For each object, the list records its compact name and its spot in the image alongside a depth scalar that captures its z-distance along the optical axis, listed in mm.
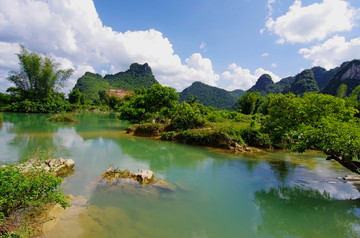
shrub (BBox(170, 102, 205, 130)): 19250
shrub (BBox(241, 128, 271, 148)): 16250
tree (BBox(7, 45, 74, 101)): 42562
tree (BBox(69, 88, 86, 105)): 61484
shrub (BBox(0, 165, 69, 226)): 3842
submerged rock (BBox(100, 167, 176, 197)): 7052
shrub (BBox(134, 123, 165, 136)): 20078
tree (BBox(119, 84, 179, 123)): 23828
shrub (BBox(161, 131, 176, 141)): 18281
